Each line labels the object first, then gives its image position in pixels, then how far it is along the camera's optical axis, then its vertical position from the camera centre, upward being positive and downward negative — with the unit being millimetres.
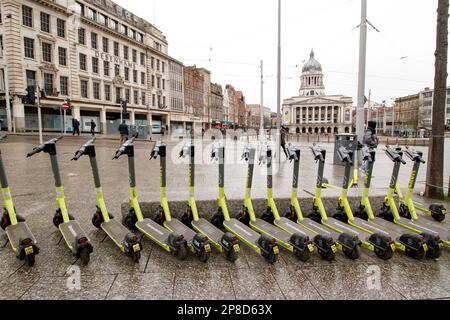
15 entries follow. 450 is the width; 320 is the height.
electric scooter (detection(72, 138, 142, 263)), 3344 -1276
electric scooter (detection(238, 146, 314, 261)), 3439 -1314
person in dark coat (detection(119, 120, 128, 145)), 20172 +499
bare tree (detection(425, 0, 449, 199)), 6498 +548
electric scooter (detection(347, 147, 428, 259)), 3537 -1372
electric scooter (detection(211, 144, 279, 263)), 3379 -1335
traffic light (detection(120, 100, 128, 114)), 28672 +2962
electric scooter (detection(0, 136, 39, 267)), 3242 -1264
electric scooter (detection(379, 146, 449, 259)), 3549 -1327
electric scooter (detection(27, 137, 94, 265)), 3289 -1251
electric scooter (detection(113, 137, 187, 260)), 3447 -1297
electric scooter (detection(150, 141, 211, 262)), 3375 -1293
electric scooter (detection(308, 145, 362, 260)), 3525 -1339
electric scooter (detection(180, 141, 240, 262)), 3379 -1312
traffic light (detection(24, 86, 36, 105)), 19859 +2940
